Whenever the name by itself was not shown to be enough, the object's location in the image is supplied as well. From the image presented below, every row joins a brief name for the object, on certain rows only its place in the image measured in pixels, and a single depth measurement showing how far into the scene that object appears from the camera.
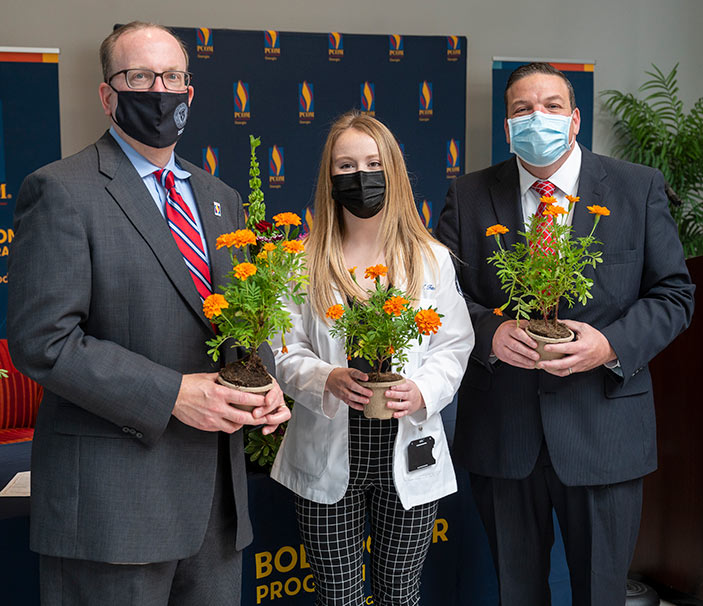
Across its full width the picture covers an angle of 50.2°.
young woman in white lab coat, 2.09
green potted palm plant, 5.82
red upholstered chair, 4.32
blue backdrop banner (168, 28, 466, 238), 5.34
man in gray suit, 1.59
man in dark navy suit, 2.24
